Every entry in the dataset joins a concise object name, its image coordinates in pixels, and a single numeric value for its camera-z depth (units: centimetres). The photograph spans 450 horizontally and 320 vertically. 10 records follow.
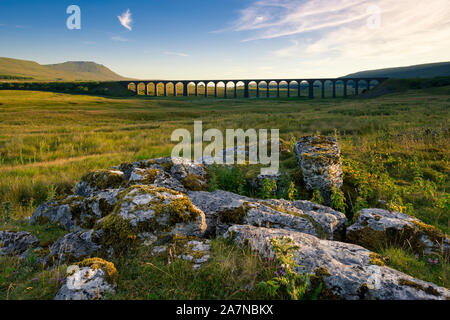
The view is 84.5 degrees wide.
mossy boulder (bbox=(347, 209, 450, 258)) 386
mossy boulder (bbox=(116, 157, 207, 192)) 584
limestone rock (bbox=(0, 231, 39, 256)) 379
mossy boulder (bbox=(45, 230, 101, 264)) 352
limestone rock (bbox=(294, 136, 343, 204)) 611
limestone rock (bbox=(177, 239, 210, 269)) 303
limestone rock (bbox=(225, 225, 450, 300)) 251
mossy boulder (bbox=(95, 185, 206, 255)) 346
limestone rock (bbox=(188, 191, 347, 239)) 416
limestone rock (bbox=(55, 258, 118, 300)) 246
